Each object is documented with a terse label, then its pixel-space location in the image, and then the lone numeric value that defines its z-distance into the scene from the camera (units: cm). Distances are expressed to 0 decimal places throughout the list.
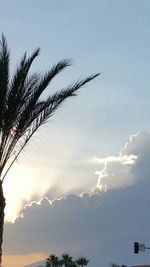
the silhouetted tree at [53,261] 6971
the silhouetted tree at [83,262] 6881
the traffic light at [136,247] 5456
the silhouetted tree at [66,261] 6893
